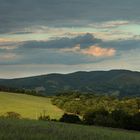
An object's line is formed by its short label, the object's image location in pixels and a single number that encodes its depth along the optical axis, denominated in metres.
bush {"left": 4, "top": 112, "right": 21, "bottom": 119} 129.38
